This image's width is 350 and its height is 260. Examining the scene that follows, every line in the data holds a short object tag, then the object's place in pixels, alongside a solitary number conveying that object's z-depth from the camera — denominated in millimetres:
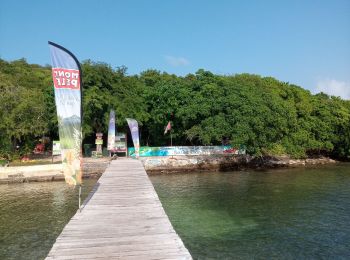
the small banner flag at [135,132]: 32000
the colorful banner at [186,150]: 36125
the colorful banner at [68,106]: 11414
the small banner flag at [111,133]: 32781
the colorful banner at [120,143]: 35969
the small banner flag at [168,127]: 38219
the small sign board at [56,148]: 33031
